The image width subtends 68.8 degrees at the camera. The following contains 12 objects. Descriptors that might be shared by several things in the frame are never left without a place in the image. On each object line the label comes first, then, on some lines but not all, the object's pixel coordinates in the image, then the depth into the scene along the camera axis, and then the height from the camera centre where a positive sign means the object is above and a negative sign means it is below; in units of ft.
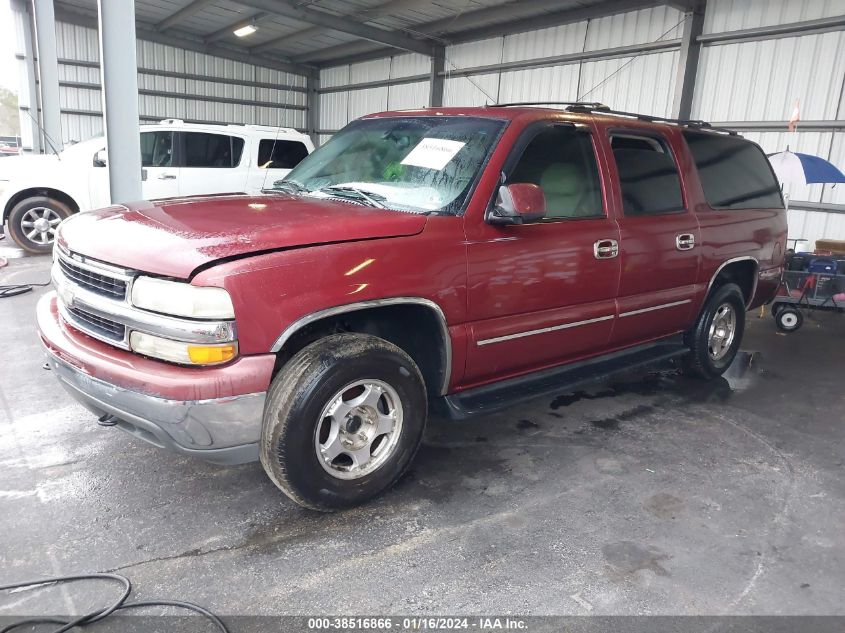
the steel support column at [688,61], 36.29 +8.25
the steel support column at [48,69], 36.04 +5.67
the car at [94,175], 29.04 -0.33
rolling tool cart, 22.39 -2.84
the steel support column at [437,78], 54.90 +9.60
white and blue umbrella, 25.12 +1.56
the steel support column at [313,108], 72.00 +8.27
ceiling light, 55.62 +13.01
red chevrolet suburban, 7.84 -1.53
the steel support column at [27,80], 47.24 +6.42
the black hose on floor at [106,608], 6.87 -4.98
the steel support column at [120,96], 19.80 +2.29
